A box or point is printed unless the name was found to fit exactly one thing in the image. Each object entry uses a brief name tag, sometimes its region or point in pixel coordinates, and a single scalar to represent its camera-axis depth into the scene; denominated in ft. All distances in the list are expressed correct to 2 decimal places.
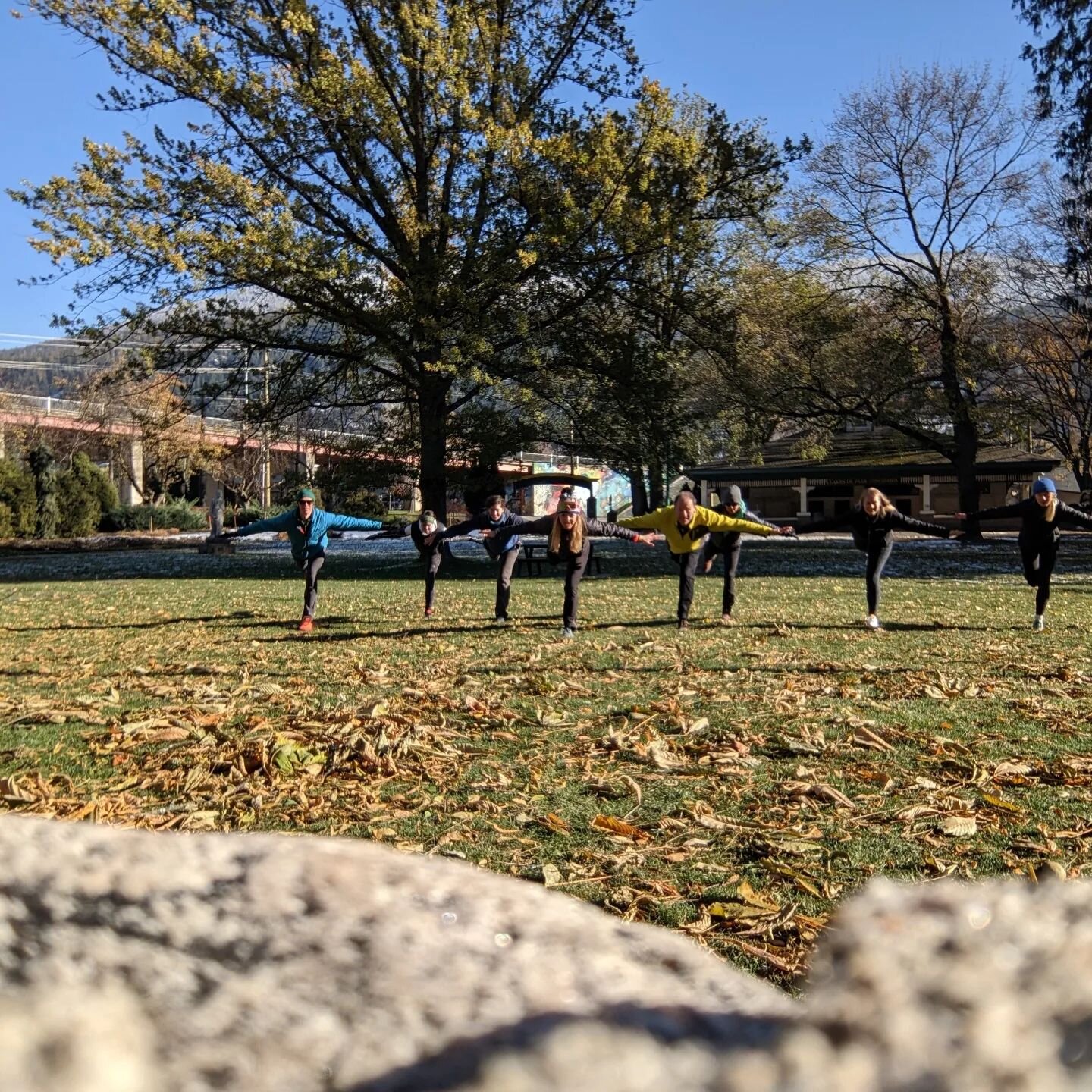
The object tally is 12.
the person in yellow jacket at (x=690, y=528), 52.80
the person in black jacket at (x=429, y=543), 57.36
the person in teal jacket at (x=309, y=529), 54.34
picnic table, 90.27
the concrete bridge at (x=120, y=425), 179.73
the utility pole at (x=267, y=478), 186.54
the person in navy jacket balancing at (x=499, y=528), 55.01
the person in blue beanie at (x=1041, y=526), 50.01
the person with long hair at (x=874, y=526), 52.54
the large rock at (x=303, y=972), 2.95
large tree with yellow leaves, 77.15
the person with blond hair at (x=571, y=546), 48.65
